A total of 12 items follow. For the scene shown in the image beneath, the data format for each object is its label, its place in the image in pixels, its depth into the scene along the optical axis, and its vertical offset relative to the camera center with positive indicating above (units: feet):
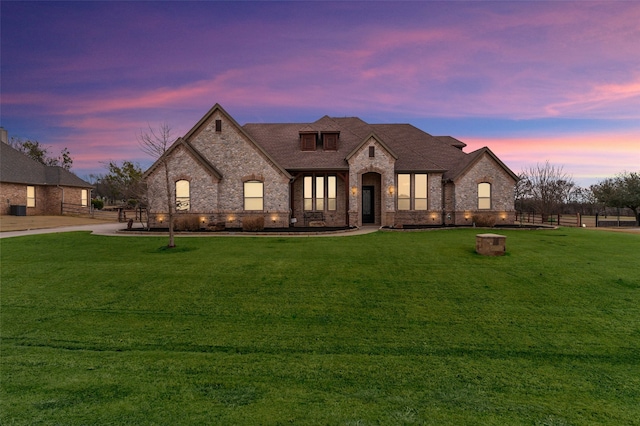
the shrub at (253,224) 66.90 -3.06
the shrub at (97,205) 168.13 +3.00
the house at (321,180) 73.61 +7.79
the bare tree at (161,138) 51.72 +12.45
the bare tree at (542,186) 145.21 +13.32
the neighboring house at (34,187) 103.50 +8.77
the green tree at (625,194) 107.45 +5.93
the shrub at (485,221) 73.72 -2.69
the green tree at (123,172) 169.17 +22.64
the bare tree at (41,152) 177.99 +34.94
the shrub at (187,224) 68.39 -3.11
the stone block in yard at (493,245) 40.37 -4.69
